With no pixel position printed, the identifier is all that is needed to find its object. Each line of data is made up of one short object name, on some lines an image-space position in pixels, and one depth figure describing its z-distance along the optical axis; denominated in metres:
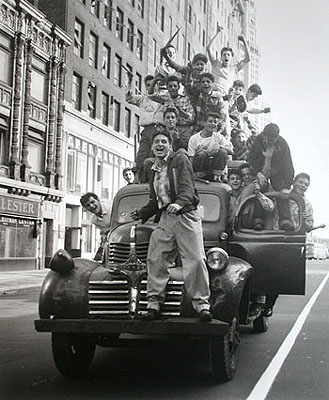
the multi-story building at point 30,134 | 27.09
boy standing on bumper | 6.03
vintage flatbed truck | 5.83
